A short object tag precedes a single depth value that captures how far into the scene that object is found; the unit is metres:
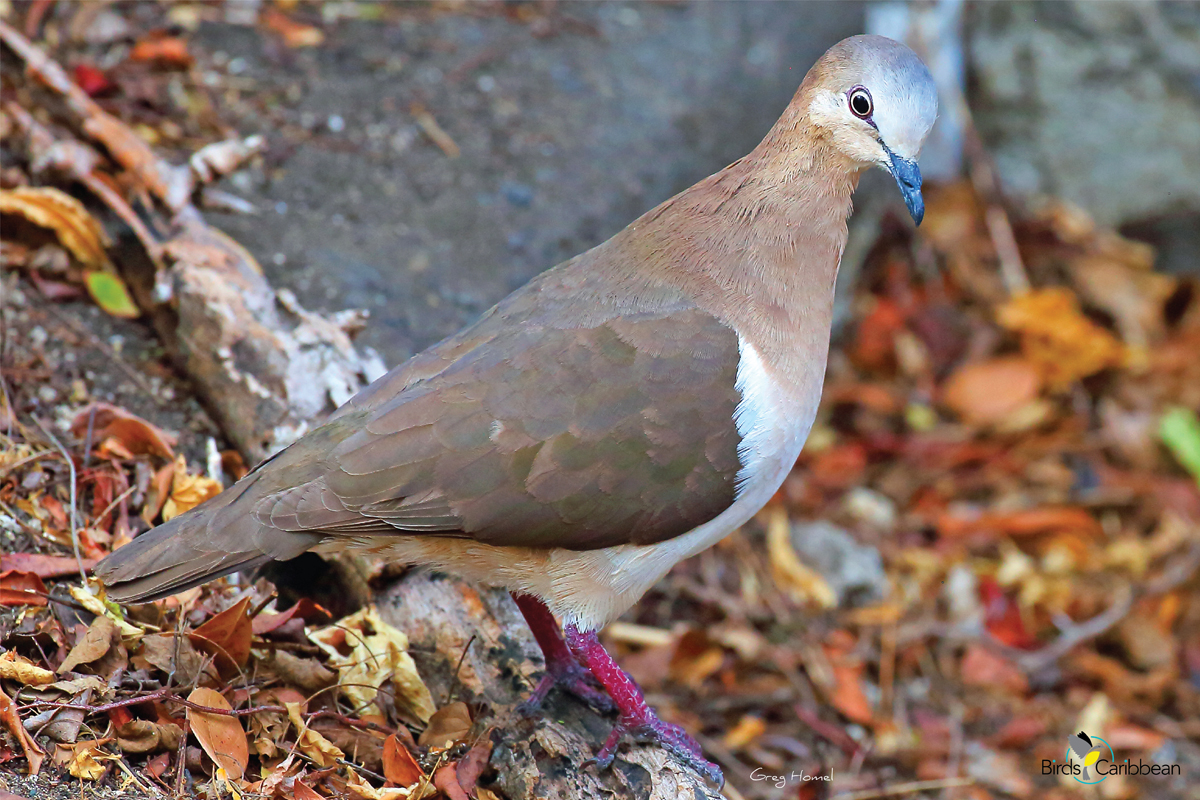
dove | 6.20
